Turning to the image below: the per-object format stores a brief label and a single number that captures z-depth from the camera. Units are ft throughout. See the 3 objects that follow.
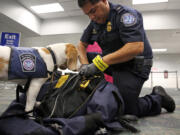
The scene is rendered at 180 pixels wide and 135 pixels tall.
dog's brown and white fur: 2.89
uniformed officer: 3.33
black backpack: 2.80
